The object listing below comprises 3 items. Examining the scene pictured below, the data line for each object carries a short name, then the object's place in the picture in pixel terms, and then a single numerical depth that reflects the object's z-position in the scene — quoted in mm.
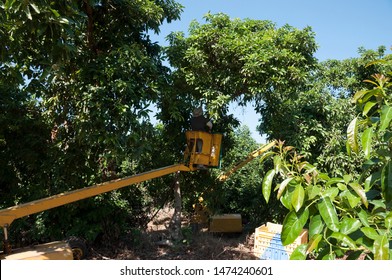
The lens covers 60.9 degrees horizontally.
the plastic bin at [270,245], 5805
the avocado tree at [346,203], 1203
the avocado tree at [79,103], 4320
